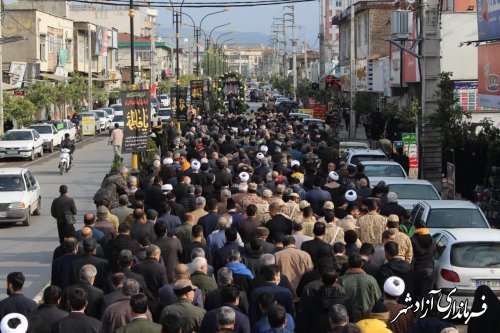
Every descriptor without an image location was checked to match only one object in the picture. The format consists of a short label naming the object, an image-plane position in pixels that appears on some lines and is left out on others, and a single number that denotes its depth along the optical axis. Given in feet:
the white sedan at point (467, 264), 46.80
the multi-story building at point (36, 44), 245.04
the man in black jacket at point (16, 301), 35.19
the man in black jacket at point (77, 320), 31.89
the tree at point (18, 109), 176.96
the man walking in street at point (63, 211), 64.91
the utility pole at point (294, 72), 336.12
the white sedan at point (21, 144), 151.02
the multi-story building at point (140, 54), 432.58
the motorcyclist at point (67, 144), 134.10
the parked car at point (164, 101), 298.23
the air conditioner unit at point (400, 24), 106.01
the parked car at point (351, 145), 115.14
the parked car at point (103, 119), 231.09
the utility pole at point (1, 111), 165.93
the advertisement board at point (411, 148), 100.12
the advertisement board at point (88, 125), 214.90
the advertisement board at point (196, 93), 202.18
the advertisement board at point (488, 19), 91.50
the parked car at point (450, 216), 59.16
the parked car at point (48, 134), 168.76
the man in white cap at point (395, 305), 32.42
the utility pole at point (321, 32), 225.35
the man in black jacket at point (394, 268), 40.29
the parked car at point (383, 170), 84.48
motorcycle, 131.44
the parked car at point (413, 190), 71.15
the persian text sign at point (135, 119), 90.48
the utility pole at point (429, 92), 94.38
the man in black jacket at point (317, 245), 43.32
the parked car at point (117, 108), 250.16
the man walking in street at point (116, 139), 122.62
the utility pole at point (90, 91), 258.39
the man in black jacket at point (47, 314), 32.89
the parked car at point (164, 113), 225.48
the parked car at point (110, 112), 237.37
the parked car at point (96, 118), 216.41
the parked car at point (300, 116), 179.87
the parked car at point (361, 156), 93.35
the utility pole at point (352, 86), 169.48
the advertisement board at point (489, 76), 93.04
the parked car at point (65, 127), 180.14
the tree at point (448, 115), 91.95
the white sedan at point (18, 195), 84.84
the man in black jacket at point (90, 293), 35.32
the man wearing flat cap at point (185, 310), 32.71
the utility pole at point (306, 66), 398.70
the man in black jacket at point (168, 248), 45.39
